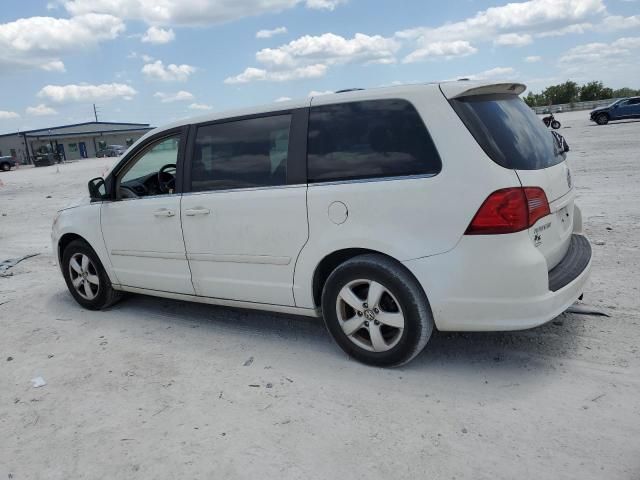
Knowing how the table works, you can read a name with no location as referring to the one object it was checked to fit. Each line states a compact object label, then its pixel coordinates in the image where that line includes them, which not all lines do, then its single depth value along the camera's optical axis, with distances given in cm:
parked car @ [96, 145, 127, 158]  6739
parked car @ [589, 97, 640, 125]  2994
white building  7069
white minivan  311
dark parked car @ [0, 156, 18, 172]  4731
